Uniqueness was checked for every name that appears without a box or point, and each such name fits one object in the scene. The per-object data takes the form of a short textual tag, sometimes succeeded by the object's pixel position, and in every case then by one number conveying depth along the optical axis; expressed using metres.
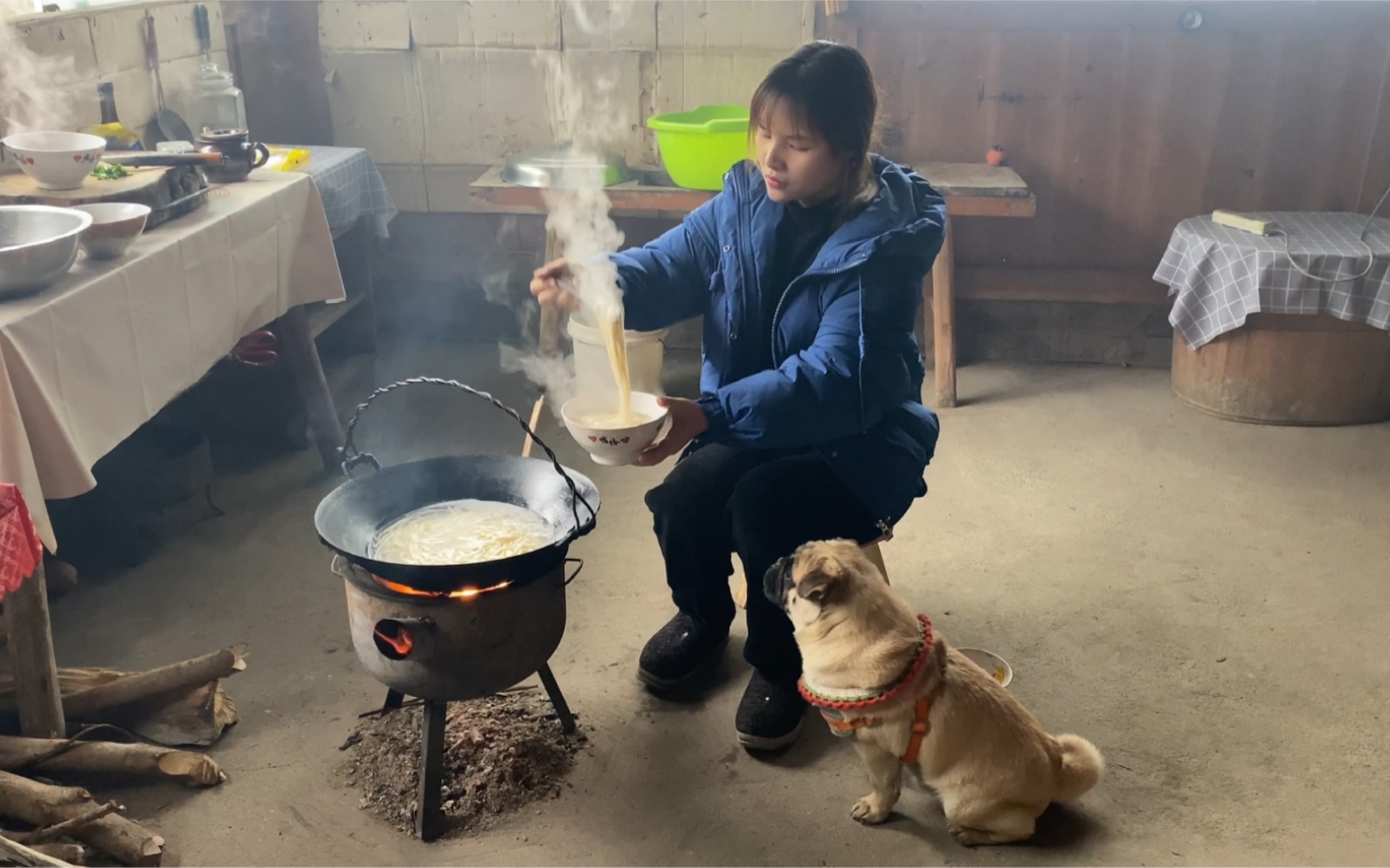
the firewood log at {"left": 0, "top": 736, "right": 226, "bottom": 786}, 2.15
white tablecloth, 2.22
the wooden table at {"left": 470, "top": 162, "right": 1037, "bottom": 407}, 4.21
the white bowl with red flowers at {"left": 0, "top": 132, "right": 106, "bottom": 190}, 2.78
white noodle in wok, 2.08
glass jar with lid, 4.20
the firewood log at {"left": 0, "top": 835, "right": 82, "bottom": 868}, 1.64
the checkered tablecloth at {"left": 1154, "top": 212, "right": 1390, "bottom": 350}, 3.87
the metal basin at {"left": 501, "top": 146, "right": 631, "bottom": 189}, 4.39
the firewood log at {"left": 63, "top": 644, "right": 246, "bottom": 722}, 2.34
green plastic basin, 4.12
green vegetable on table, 2.96
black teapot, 3.36
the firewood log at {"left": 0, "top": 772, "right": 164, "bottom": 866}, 1.99
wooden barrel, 4.02
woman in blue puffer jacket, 2.17
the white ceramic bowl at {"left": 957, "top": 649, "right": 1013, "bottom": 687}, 2.57
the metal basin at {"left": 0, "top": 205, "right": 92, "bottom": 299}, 2.25
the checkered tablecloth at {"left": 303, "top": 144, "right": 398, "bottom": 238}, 3.96
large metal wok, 1.91
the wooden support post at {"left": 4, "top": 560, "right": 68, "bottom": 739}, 2.13
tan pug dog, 2.00
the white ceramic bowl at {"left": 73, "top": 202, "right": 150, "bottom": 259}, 2.55
